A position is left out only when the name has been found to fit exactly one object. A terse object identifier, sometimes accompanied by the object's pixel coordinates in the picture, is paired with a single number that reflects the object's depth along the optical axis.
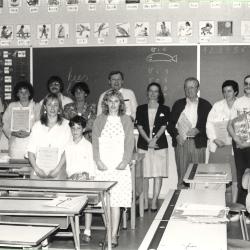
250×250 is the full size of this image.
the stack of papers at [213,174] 4.87
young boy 5.24
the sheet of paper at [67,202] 3.64
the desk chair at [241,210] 4.61
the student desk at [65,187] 4.18
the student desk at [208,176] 4.63
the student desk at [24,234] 2.72
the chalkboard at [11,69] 7.66
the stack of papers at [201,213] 3.14
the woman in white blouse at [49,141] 5.19
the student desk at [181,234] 2.64
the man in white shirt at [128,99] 6.76
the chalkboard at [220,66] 7.16
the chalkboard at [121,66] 7.30
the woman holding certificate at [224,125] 6.39
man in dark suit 6.54
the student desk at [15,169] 5.49
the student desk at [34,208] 3.49
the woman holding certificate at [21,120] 6.41
